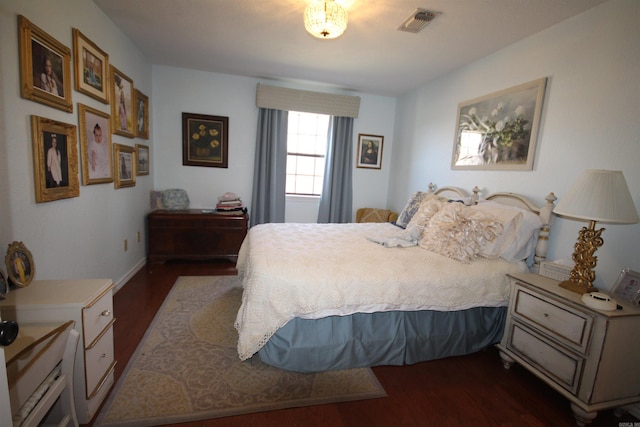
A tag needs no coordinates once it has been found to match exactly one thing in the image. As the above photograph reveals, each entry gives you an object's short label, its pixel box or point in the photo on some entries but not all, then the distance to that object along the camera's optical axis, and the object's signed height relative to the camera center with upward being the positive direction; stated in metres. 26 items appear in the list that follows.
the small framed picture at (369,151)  4.69 +0.44
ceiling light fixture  2.00 +1.07
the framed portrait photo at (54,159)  1.74 -0.02
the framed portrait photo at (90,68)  2.14 +0.71
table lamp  1.57 -0.08
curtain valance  4.15 +1.05
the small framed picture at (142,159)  3.46 +0.05
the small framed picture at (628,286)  1.64 -0.50
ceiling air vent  2.24 +1.27
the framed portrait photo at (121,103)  2.76 +0.57
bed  1.76 -0.69
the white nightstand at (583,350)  1.53 -0.84
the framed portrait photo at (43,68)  1.62 +0.53
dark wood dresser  3.69 -0.85
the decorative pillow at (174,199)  4.01 -0.45
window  4.60 +0.35
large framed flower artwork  2.45 +0.54
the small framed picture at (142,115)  3.40 +0.57
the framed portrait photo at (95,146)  2.25 +0.11
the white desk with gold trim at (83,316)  1.30 -0.71
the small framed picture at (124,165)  2.85 -0.04
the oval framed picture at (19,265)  1.39 -0.53
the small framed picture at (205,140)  4.11 +0.38
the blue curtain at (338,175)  4.52 +0.02
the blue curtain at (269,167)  4.25 +0.07
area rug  1.56 -1.26
